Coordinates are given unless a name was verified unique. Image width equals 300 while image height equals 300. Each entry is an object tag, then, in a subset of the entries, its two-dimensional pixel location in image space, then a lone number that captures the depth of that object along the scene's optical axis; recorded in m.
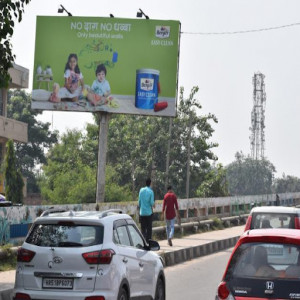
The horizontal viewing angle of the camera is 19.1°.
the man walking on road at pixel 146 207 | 20.97
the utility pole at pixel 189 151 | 63.81
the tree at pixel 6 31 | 11.85
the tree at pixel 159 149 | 68.50
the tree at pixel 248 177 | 155.62
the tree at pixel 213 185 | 64.75
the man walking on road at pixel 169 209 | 23.09
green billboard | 32.16
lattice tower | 125.06
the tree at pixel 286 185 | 184.41
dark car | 17.84
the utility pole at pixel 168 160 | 64.11
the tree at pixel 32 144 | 85.75
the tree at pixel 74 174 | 60.12
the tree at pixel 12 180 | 45.84
